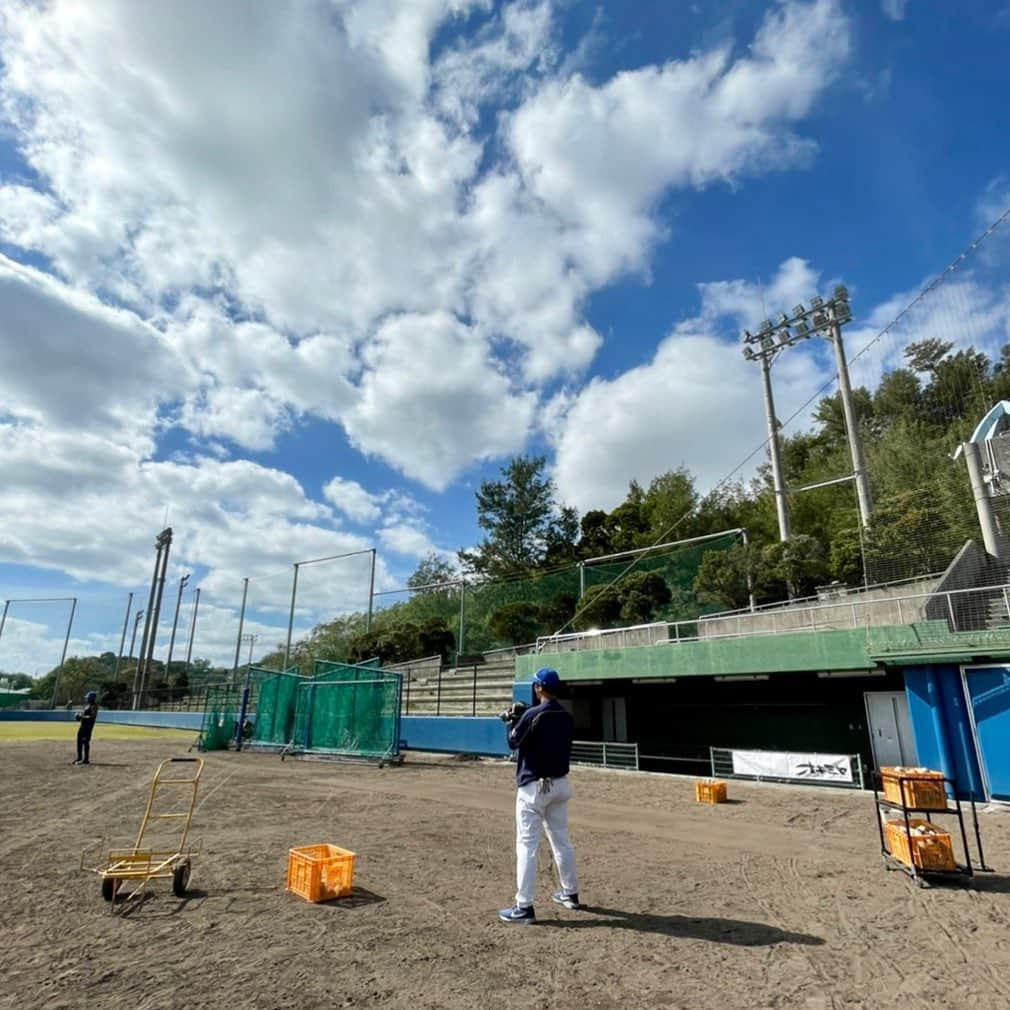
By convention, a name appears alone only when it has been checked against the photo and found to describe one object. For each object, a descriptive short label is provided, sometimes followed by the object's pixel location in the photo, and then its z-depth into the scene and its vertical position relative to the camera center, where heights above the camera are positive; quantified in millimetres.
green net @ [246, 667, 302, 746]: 18078 -307
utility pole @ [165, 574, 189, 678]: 47538 +5578
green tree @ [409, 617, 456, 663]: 31047 +2732
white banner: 12656 -1344
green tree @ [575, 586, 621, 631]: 24786 +3322
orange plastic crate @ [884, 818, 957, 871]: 5465 -1266
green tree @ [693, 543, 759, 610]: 21609 +4102
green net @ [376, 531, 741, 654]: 24562 +4268
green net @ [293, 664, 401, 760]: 15883 -403
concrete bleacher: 22141 +306
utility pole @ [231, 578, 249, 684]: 36416 +3259
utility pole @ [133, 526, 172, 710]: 40500 +4574
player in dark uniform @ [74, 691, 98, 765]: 14219 -642
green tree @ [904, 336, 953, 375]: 21375 +11496
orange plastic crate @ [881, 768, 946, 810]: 5777 -954
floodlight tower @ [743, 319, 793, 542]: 25047 +12938
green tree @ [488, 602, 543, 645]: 28328 +3267
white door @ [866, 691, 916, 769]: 14766 -662
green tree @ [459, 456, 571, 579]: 46156 +12558
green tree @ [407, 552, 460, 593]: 60938 +11611
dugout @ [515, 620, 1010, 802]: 11766 +63
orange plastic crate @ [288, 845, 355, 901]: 4789 -1300
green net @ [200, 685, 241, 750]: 18922 -666
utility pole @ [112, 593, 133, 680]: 49422 +4058
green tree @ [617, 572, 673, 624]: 23938 +3714
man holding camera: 4402 -679
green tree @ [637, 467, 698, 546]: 39031 +12111
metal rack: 5370 -1396
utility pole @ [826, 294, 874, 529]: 22078 +10659
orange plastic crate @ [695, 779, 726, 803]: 10977 -1545
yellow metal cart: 4730 -1276
